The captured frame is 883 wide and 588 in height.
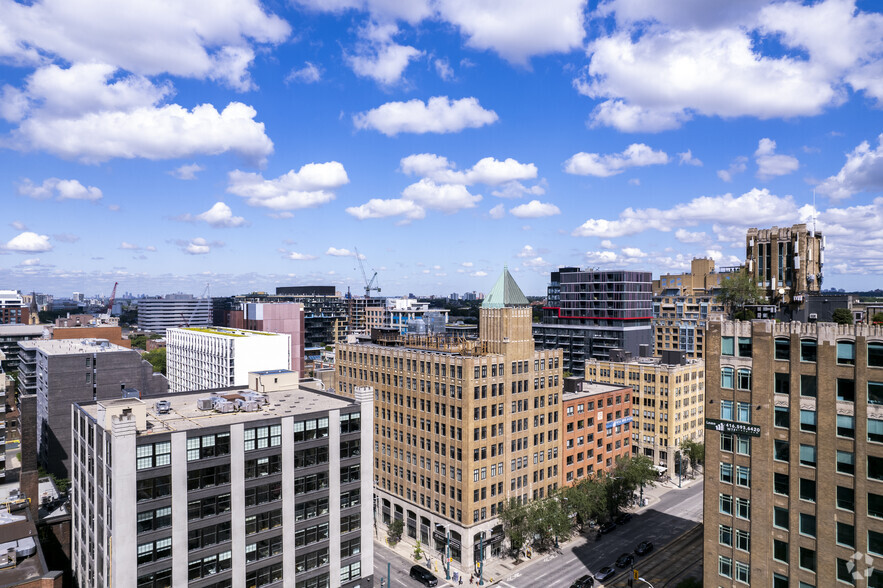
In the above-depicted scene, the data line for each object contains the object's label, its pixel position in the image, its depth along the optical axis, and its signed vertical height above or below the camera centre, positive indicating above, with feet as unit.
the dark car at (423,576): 267.00 -140.61
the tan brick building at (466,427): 286.05 -74.43
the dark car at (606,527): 328.41 -142.69
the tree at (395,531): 314.96 -137.31
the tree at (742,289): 253.03 +3.38
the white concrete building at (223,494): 176.35 -71.13
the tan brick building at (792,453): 158.81 -50.27
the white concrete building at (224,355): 488.85 -54.59
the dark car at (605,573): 264.56 -137.78
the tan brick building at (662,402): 427.33 -86.05
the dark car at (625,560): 277.85 -137.37
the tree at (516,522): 281.33 -119.04
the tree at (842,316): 181.12 -6.94
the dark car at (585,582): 253.65 -136.04
